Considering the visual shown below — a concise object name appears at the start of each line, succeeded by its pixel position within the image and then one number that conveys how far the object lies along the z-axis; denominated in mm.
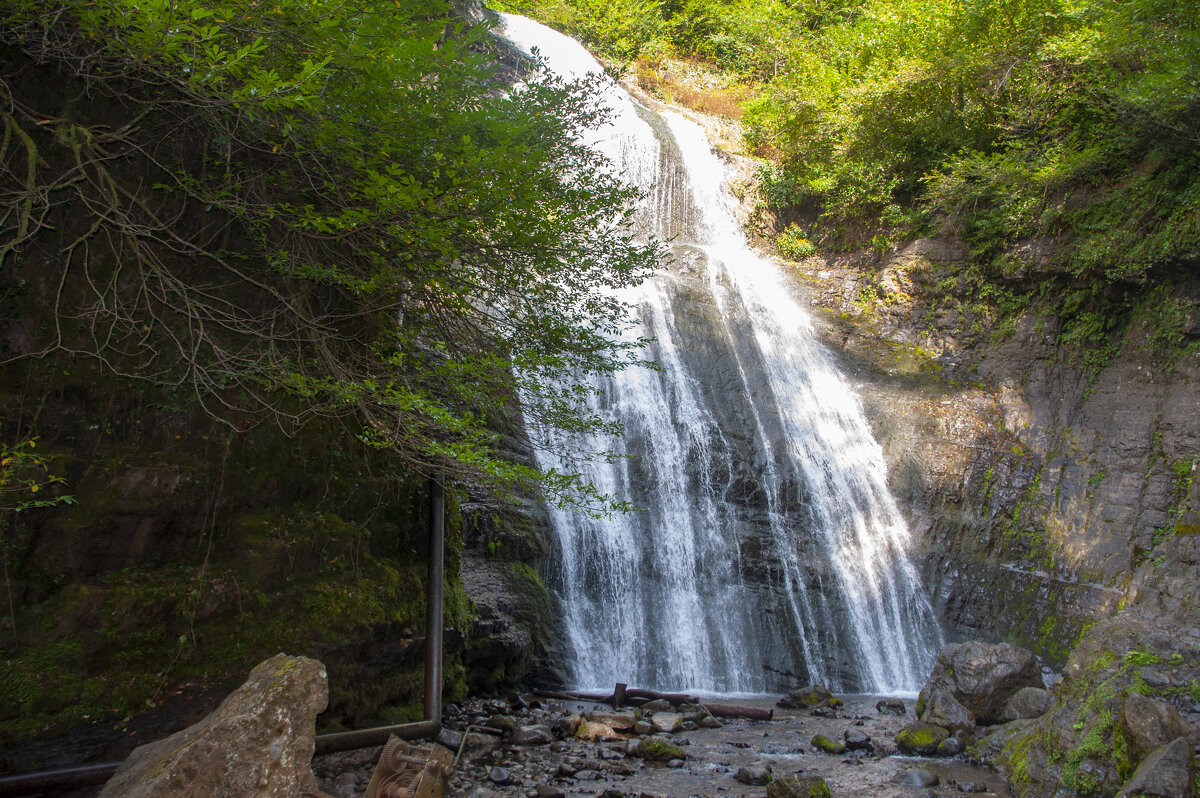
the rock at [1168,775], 3840
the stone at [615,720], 6832
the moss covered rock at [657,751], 6121
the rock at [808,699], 9055
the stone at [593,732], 6541
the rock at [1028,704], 7414
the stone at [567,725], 6574
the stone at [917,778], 5785
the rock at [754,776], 5598
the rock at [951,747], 6793
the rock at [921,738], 6852
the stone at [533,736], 6199
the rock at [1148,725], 4344
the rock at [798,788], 5027
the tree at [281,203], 4312
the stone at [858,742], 6934
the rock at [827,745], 6852
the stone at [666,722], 7109
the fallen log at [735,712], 8070
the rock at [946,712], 7359
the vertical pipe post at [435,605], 5625
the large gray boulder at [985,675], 7863
